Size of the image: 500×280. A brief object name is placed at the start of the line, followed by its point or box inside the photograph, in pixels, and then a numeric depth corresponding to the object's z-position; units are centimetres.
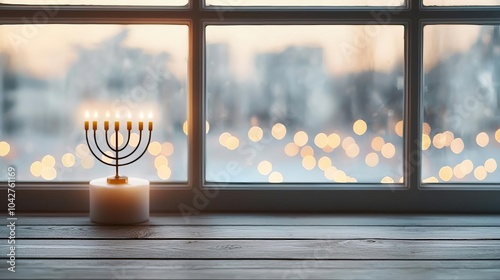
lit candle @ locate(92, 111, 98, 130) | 209
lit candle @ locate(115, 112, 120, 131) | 210
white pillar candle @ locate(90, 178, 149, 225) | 205
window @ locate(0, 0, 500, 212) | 232
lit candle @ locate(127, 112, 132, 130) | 214
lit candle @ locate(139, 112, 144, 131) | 216
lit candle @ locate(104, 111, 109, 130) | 216
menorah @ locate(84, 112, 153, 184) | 209
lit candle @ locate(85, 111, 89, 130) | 211
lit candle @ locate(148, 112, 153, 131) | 215
